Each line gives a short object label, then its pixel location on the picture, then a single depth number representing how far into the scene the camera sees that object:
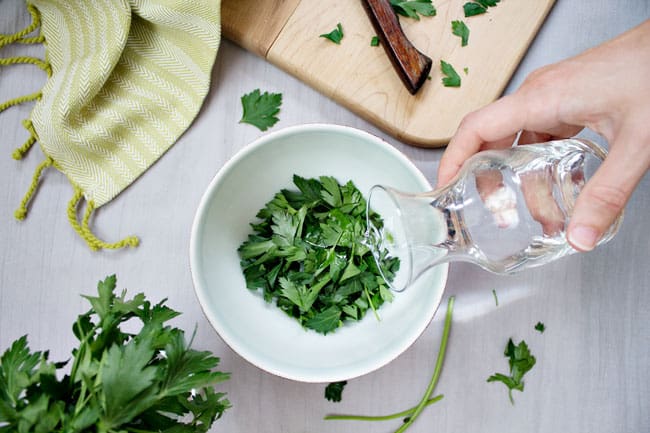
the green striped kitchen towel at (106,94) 0.61
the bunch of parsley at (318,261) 0.58
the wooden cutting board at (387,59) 0.61
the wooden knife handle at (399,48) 0.60
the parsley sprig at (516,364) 0.62
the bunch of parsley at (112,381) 0.47
